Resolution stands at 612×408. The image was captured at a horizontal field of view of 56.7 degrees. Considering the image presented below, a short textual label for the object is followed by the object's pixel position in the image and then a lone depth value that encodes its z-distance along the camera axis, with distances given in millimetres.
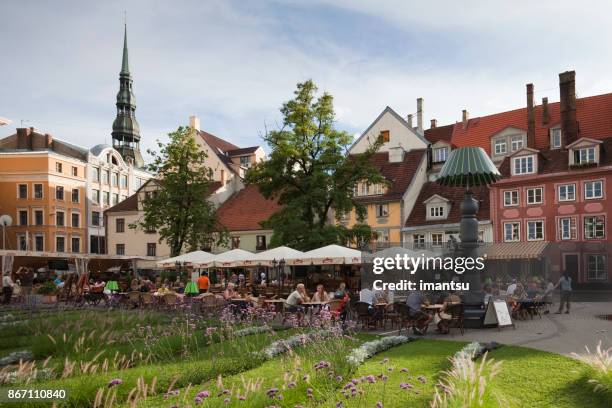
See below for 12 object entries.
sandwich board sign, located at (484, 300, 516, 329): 16328
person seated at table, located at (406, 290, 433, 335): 15312
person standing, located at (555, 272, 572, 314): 22062
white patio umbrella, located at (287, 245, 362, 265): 22359
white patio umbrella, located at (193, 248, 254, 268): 26297
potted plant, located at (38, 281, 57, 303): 29097
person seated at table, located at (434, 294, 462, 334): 15296
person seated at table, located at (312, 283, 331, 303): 18044
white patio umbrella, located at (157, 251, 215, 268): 27858
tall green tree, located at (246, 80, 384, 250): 29922
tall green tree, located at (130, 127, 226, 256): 37125
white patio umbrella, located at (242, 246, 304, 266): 23991
